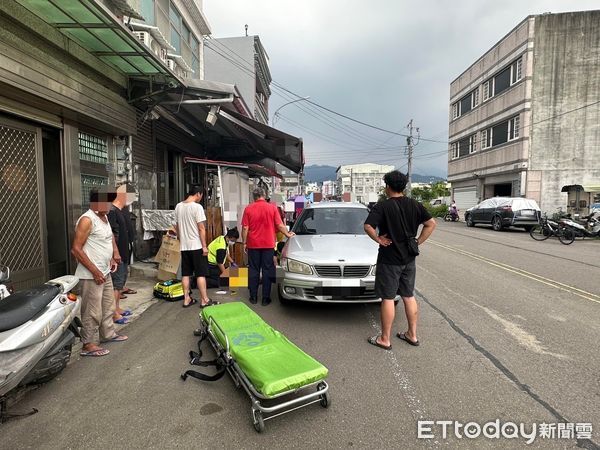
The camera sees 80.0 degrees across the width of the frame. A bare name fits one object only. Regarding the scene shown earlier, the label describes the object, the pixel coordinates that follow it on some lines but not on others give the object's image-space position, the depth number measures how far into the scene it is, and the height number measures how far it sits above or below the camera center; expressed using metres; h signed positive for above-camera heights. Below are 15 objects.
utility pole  39.55 +5.96
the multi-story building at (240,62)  23.88 +9.55
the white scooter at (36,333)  2.52 -1.00
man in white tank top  3.62 -0.60
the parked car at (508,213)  17.31 -0.54
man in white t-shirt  5.30 -0.56
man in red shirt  5.52 -0.54
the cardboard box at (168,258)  6.56 -1.02
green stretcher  2.58 -1.27
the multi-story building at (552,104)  23.23 +6.50
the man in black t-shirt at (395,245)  3.90 -0.46
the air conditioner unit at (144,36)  7.18 +3.38
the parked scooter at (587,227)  13.69 -1.00
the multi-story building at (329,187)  122.50 +5.71
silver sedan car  4.53 -0.86
